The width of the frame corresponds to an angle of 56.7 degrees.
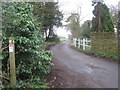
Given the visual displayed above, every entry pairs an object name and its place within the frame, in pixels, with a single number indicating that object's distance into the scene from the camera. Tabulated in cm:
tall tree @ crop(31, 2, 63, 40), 708
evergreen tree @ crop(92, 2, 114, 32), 1111
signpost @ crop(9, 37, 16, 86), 235
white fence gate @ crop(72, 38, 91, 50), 944
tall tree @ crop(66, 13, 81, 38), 1680
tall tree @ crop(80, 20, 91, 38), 1511
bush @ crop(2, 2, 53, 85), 269
